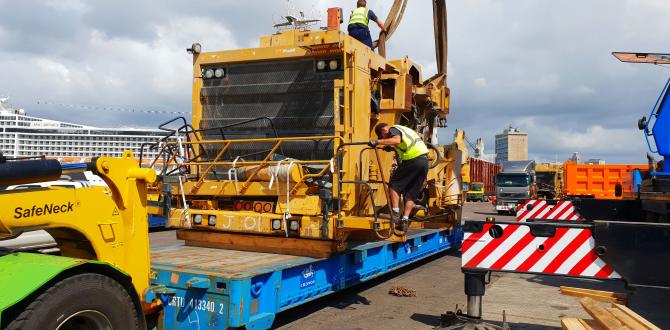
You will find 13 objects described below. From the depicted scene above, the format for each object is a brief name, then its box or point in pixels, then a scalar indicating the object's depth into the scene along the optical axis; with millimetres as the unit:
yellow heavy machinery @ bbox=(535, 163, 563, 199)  29862
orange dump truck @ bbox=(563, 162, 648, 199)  21047
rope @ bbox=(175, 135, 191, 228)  6769
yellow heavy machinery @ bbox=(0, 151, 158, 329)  3105
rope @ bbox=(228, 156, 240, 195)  6722
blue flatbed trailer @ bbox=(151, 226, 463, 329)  4934
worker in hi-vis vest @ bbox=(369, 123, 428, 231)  6461
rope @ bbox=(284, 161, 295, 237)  6219
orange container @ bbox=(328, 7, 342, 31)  7508
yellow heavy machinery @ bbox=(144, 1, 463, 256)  6297
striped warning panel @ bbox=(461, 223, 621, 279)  4820
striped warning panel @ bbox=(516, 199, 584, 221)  9242
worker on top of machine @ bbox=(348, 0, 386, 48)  8125
